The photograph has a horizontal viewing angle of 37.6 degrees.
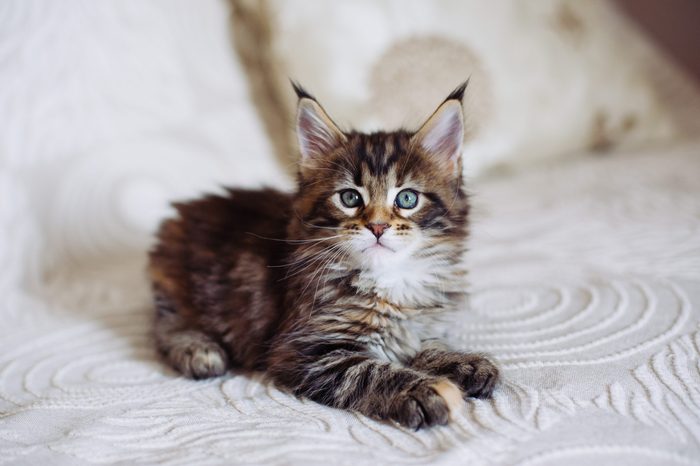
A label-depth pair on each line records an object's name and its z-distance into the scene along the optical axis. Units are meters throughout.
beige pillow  0.81
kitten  0.54
